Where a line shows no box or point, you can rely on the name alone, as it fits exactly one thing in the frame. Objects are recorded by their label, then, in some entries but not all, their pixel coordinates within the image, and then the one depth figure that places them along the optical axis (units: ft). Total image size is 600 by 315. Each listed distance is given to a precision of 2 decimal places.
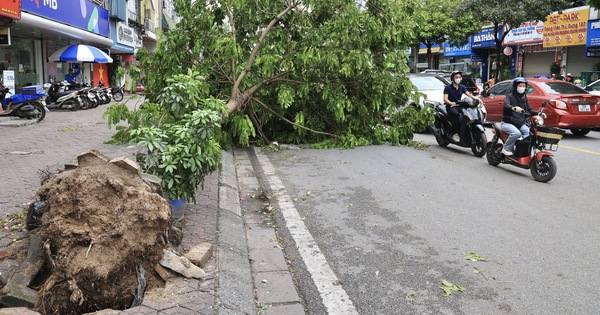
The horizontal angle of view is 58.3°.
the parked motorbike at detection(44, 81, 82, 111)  66.39
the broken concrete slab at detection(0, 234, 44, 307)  11.37
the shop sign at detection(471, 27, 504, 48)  126.89
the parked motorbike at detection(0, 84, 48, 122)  49.42
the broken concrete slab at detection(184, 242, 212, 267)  14.39
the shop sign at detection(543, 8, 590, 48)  93.61
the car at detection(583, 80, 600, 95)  56.53
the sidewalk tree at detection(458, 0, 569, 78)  86.69
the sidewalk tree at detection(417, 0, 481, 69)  121.80
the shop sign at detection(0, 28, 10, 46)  48.32
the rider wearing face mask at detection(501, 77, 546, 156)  29.55
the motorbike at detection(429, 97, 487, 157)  34.94
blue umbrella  67.87
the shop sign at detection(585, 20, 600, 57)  89.20
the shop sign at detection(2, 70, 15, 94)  54.70
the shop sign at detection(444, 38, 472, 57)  144.97
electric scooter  27.43
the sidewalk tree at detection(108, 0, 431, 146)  34.63
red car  43.27
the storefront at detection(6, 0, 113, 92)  59.31
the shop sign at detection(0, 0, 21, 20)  44.60
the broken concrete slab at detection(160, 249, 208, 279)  13.48
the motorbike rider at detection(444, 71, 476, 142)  36.20
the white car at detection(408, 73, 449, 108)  50.52
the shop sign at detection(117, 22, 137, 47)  105.09
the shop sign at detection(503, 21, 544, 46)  109.75
